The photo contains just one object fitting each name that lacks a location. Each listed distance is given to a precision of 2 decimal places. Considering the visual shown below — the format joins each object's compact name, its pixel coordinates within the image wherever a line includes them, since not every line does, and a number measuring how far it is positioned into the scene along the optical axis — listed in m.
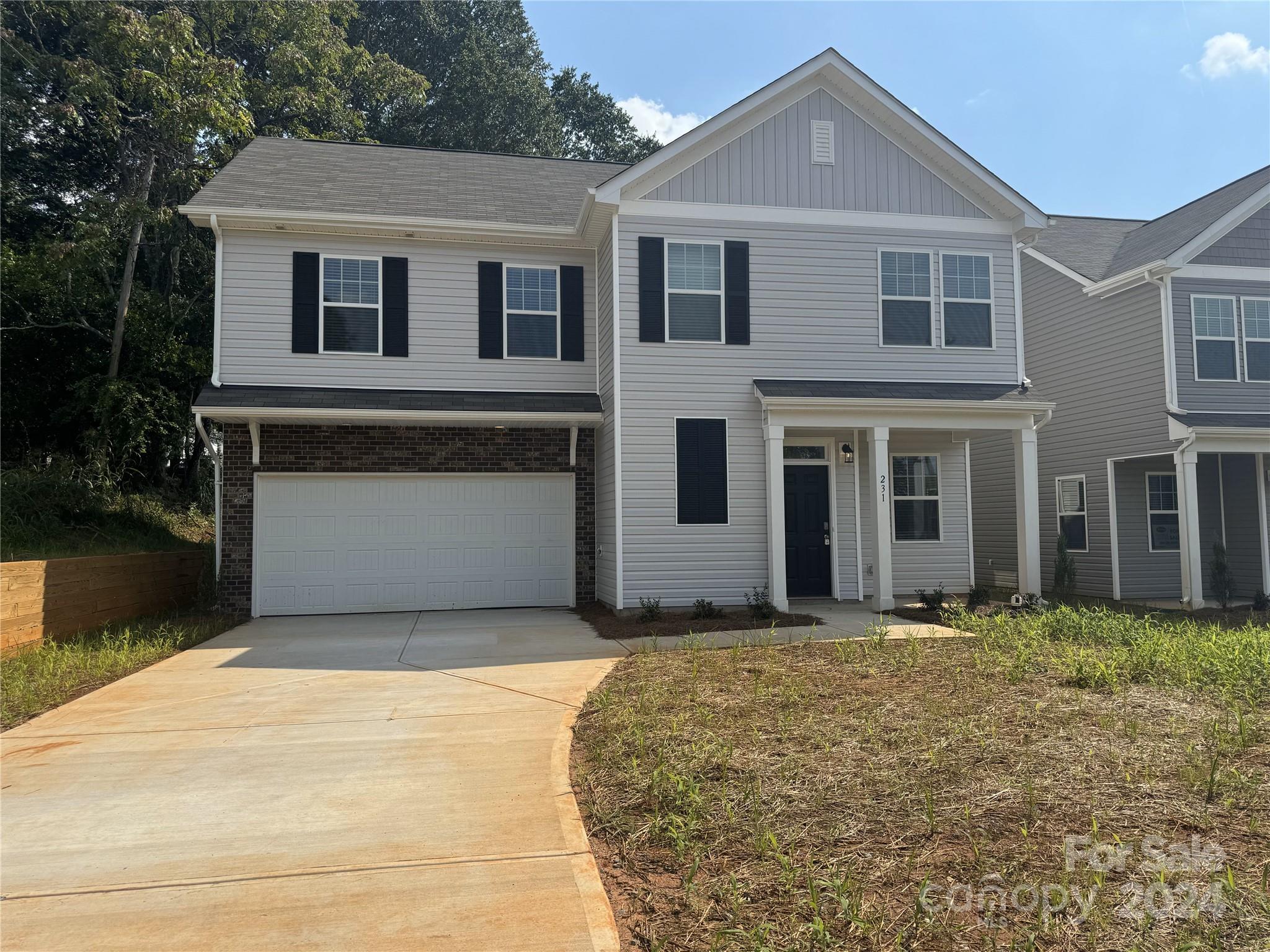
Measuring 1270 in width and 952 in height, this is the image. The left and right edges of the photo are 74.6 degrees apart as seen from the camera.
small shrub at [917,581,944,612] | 11.20
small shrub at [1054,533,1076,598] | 14.77
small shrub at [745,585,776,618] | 10.98
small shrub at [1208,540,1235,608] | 13.10
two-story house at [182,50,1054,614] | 11.84
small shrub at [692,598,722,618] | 11.05
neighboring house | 13.59
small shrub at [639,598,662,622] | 10.99
